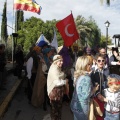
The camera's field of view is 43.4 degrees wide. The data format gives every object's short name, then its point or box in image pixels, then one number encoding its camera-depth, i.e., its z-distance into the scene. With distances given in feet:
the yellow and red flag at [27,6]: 32.55
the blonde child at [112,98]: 6.79
